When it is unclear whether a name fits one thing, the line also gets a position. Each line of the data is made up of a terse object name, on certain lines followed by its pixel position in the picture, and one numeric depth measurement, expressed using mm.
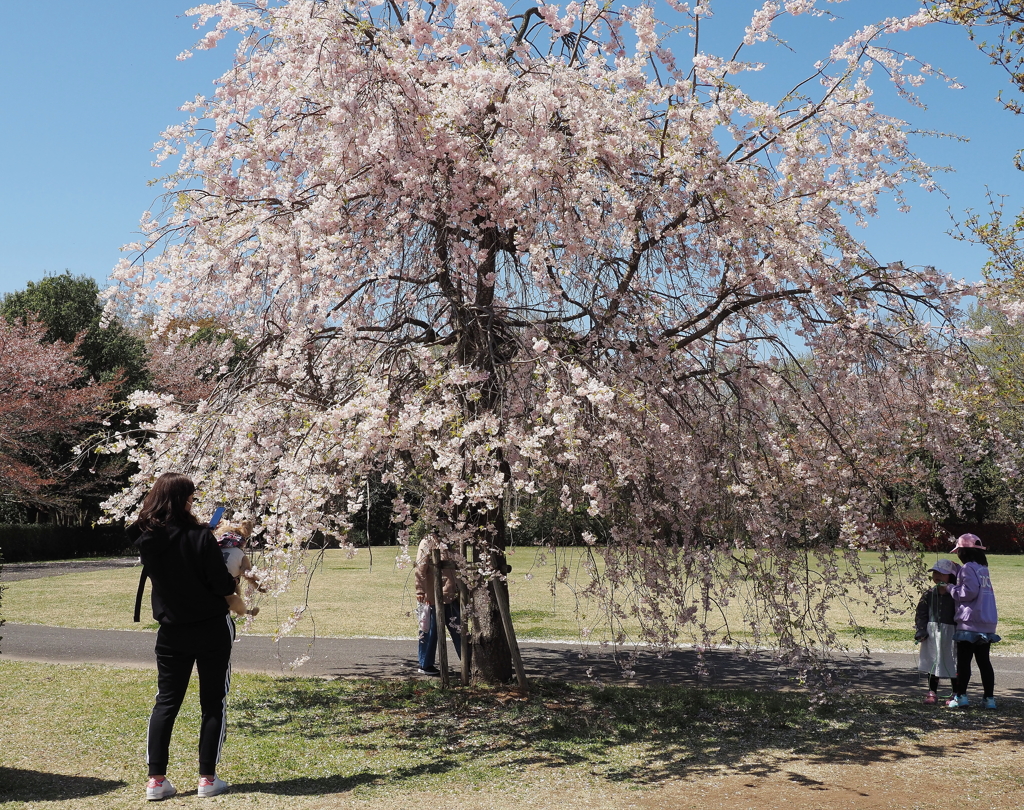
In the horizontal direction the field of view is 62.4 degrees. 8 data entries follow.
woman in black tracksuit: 4617
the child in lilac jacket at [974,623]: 6961
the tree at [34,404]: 23188
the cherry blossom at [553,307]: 5816
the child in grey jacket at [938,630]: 7090
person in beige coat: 8227
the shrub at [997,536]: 29297
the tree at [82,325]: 30734
